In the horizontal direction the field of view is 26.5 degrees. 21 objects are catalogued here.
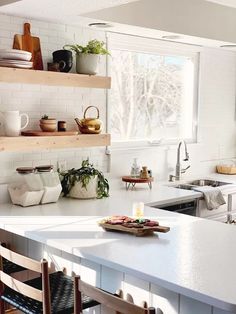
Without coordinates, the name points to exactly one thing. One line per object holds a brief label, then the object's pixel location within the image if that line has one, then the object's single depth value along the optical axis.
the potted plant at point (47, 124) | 3.75
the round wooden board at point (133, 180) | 4.29
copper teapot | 4.00
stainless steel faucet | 4.92
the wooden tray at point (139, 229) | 2.81
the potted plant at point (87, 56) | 3.95
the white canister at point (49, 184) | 3.66
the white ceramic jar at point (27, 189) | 3.58
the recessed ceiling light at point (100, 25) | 3.99
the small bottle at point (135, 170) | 4.54
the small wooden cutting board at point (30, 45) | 3.67
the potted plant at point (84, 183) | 3.82
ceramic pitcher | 3.54
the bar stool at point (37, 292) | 2.47
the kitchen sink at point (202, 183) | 4.78
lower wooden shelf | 3.45
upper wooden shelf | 3.41
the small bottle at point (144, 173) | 4.40
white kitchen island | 2.15
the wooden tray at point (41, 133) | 3.64
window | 4.68
